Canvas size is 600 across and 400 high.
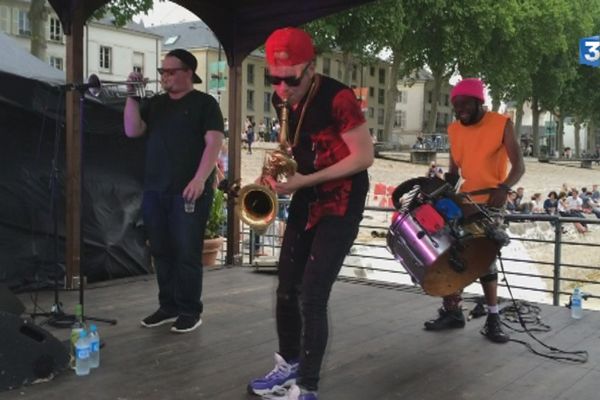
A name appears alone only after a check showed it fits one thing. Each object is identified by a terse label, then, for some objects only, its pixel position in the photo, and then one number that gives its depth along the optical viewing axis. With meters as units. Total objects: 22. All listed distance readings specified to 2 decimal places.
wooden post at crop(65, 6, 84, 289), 5.84
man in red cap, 2.95
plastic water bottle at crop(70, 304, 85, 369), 3.70
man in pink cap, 4.41
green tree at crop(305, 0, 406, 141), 22.50
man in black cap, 4.39
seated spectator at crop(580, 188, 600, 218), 21.83
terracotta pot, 7.58
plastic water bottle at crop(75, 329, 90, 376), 3.62
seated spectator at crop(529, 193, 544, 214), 21.75
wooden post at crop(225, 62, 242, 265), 7.46
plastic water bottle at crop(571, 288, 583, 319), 5.28
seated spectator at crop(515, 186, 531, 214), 18.82
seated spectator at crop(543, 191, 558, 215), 20.16
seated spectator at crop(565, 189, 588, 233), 19.92
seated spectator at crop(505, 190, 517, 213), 17.47
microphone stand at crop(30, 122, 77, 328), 4.66
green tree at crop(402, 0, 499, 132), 34.50
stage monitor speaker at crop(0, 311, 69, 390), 3.32
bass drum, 3.85
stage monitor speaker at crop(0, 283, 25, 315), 3.79
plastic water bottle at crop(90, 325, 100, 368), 3.72
